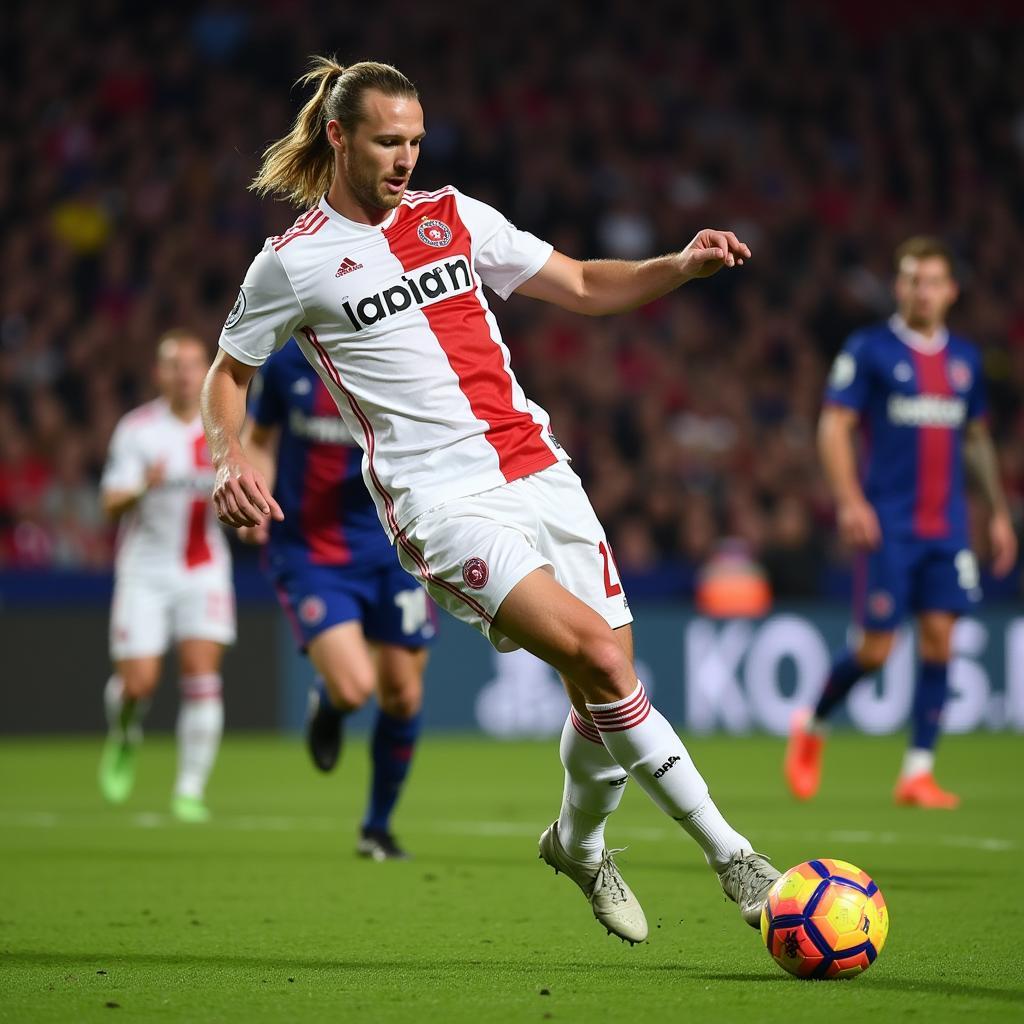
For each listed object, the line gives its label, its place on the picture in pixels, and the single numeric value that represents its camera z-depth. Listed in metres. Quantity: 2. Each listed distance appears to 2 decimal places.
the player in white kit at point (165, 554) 20.33
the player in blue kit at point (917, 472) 18.91
